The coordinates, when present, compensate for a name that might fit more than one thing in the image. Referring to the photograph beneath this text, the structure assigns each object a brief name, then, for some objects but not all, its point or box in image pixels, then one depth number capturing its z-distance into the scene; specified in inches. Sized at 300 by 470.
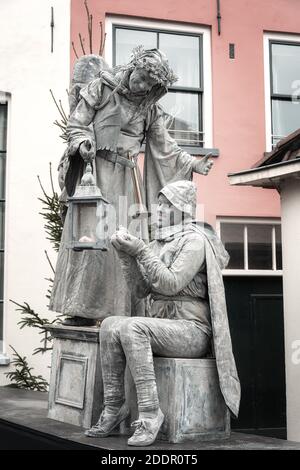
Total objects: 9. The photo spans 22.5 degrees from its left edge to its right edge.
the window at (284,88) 391.5
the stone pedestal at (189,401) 146.3
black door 387.9
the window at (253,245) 383.6
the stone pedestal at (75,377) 159.3
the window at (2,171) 342.0
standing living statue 173.3
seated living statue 142.2
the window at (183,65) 374.0
